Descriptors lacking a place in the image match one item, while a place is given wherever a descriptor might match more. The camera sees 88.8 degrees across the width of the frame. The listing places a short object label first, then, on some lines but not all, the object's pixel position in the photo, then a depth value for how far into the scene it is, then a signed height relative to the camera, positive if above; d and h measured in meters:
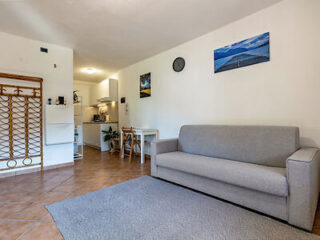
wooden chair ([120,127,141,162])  4.03 -0.36
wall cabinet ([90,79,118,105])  5.45 +1.13
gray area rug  1.40 -0.96
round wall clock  3.52 +1.28
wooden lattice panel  3.02 +0.02
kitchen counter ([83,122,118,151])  5.43 -0.40
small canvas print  4.34 +1.02
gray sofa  1.44 -0.53
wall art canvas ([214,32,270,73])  2.42 +1.09
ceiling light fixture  5.19 +1.72
